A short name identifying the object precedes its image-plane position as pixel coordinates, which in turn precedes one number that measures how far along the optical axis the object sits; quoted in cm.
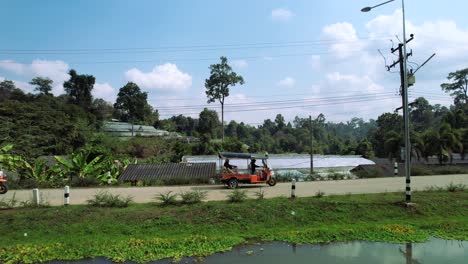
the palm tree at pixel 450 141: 3594
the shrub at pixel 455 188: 1606
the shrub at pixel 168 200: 1344
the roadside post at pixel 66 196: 1348
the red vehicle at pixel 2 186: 1806
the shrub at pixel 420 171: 2598
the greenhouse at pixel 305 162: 3450
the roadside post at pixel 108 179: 2227
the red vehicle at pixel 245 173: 1869
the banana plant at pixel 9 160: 2336
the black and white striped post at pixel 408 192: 1347
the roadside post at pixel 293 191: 1461
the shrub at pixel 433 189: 1620
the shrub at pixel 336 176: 2412
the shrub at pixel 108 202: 1318
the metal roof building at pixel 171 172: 2259
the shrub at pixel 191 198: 1364
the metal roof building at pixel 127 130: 5839
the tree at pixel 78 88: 6994
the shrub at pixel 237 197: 1377
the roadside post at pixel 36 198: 1347
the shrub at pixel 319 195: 1477
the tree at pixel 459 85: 7544
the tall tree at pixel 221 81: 5291
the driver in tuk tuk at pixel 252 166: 1905
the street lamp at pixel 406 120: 1335
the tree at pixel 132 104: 7125
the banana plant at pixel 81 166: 2360
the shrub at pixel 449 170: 2712
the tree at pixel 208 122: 6622
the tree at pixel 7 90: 6088
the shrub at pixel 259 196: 1413
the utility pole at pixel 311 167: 3353
